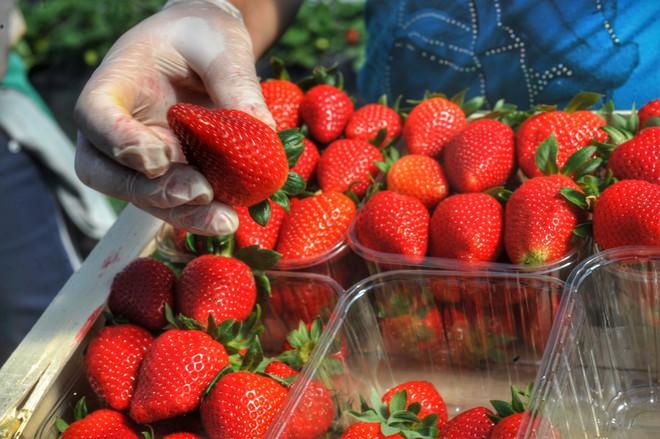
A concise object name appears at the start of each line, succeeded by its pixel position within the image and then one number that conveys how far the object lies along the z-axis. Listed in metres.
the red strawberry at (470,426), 0.48
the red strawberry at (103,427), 0.51
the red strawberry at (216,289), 0.54
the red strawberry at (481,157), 0.56
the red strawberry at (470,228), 0.53
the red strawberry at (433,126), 0.60
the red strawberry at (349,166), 0.60
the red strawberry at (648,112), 0.56
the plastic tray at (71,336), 0.53
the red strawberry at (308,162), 0.61
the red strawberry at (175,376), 0.50
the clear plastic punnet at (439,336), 0.52
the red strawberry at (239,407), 0.49
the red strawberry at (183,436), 0.51
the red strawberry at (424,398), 0.51
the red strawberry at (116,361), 0.52
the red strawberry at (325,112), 0.63
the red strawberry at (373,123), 0.62
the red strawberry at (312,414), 0.49
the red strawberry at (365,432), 0.48
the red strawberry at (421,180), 0.57
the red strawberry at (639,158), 0.52
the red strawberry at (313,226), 0.57
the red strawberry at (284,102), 0.63
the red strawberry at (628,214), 0.49
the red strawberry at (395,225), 0.55
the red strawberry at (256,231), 0.57
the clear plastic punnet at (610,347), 0.49
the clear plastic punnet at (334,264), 0.57
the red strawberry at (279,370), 0.52
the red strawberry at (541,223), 0.52
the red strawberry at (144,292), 0.55
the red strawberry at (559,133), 0.56
